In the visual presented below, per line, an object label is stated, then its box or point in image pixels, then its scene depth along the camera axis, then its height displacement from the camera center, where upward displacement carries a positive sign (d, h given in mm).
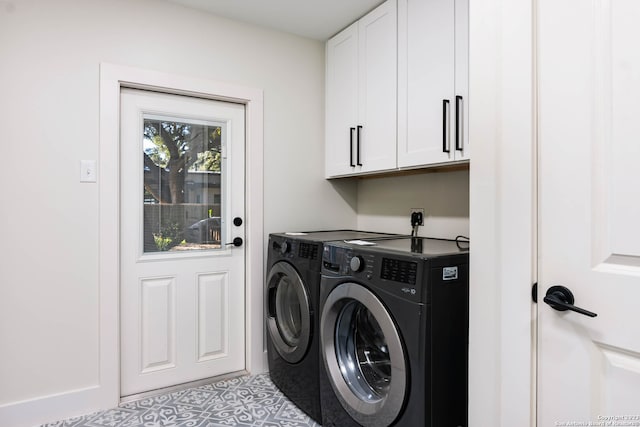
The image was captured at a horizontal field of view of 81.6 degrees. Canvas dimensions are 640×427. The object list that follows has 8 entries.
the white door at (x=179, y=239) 2172 -178
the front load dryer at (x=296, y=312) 1907 -586
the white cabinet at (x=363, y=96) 2115 +730
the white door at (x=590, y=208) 899 +11
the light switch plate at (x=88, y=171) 1979 +213
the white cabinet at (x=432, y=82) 1717 +648
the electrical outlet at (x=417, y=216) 2340 -28
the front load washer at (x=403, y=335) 1317 -468
